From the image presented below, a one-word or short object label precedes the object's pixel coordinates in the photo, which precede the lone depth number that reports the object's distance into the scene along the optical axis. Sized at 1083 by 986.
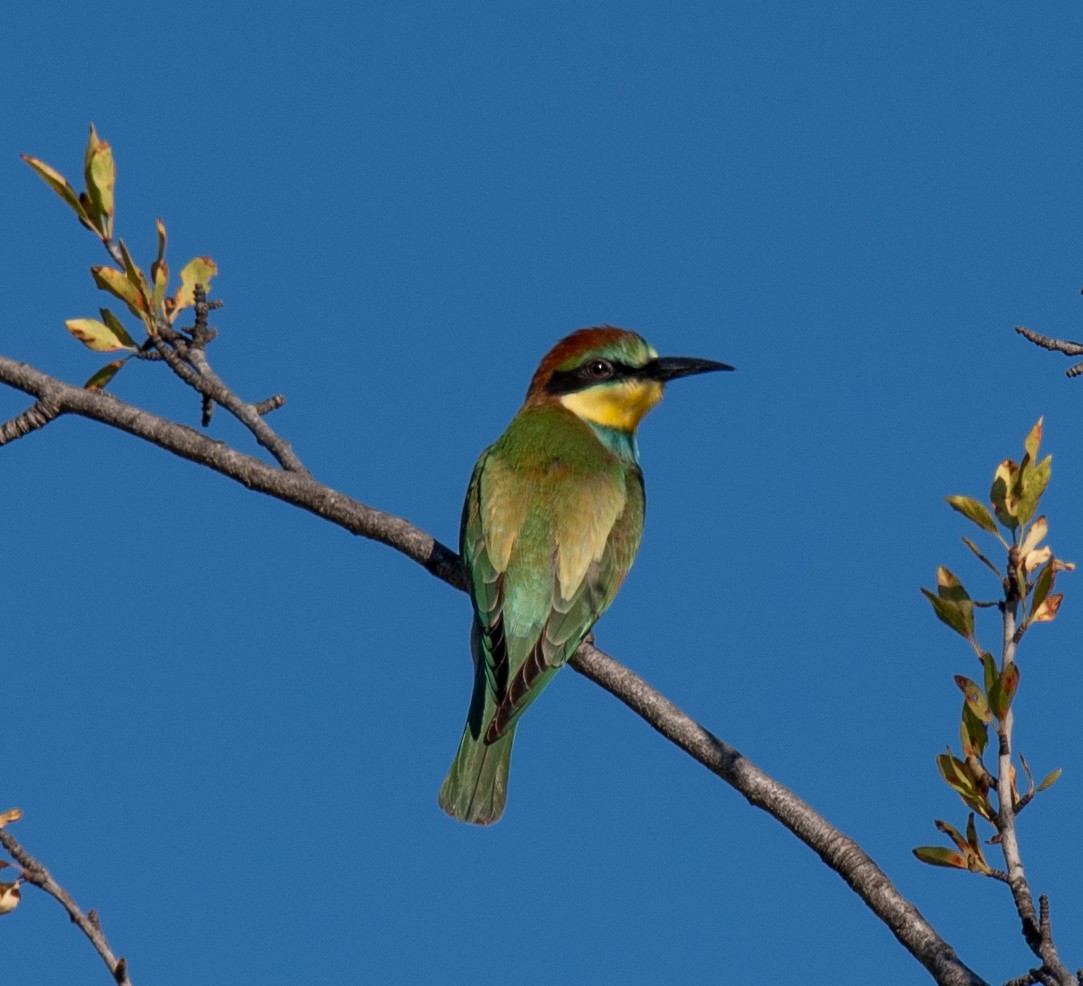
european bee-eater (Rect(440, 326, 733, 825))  8.95
